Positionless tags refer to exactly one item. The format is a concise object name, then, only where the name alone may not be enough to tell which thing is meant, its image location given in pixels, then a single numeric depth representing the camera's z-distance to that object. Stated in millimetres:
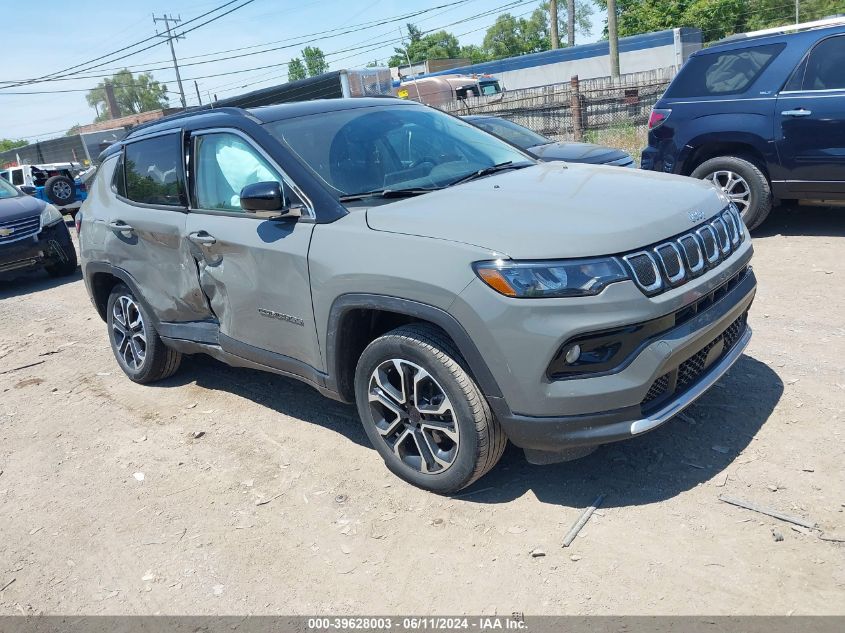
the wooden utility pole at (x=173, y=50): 55150
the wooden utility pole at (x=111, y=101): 88688
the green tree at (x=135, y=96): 103725
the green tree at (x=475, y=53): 88938
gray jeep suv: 2877
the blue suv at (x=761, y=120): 6551
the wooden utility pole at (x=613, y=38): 20842
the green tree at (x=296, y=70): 112125
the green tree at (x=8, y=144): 86750
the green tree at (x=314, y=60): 103812
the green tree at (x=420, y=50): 88938
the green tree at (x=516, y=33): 92500
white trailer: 36844
